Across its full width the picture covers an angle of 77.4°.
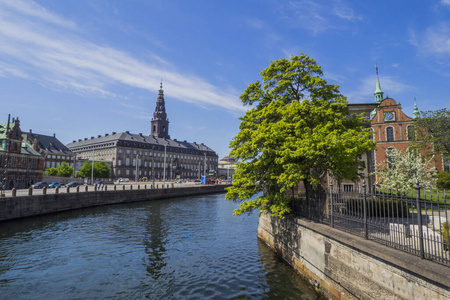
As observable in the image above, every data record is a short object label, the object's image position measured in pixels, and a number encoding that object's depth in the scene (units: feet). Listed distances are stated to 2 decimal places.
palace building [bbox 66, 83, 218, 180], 428.15
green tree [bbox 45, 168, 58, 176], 294.41
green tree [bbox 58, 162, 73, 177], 289.12
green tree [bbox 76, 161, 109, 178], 308.81
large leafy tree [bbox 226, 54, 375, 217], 42.96
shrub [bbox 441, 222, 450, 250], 25.79
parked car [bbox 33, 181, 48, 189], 176.29
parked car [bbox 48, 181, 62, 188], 188.77
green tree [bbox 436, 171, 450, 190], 117.80
